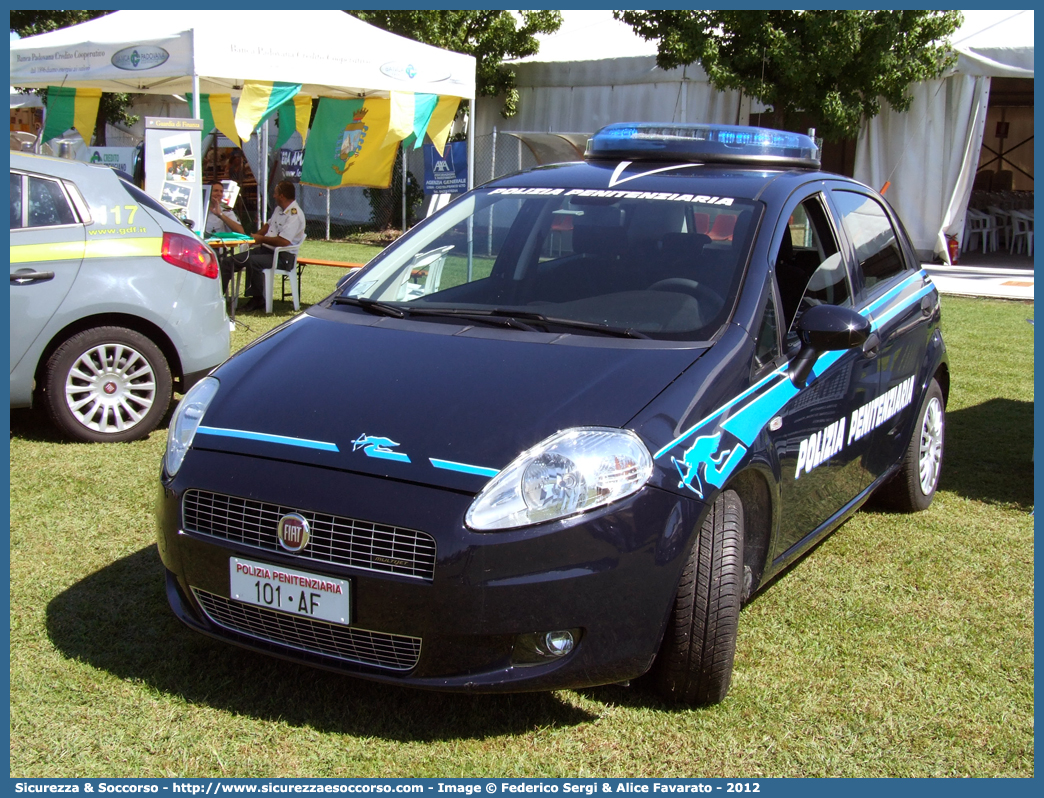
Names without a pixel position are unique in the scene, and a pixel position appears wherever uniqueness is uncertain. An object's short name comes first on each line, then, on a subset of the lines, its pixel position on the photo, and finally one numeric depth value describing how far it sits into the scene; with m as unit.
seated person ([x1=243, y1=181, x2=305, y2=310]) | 10.33
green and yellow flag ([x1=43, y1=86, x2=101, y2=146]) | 13.03
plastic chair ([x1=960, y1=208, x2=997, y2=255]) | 19.20
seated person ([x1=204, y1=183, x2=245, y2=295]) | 10.80
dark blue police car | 2.64
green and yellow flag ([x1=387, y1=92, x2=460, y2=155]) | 11.36
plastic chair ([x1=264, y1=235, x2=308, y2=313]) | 10.38
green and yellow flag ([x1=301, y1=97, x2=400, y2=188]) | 12.73
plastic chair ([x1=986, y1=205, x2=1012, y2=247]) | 19.48
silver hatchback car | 5.42
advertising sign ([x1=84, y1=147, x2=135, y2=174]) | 16.28
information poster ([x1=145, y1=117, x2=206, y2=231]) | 9.01
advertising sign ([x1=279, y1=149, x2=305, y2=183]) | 20.73
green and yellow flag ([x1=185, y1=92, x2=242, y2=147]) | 11.72
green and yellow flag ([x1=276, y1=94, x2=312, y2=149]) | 12.42
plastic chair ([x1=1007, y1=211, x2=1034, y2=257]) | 18.80
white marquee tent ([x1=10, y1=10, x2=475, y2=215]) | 9.39
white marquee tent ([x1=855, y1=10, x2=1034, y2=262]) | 15.27
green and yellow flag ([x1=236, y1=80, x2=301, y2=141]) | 9.95
